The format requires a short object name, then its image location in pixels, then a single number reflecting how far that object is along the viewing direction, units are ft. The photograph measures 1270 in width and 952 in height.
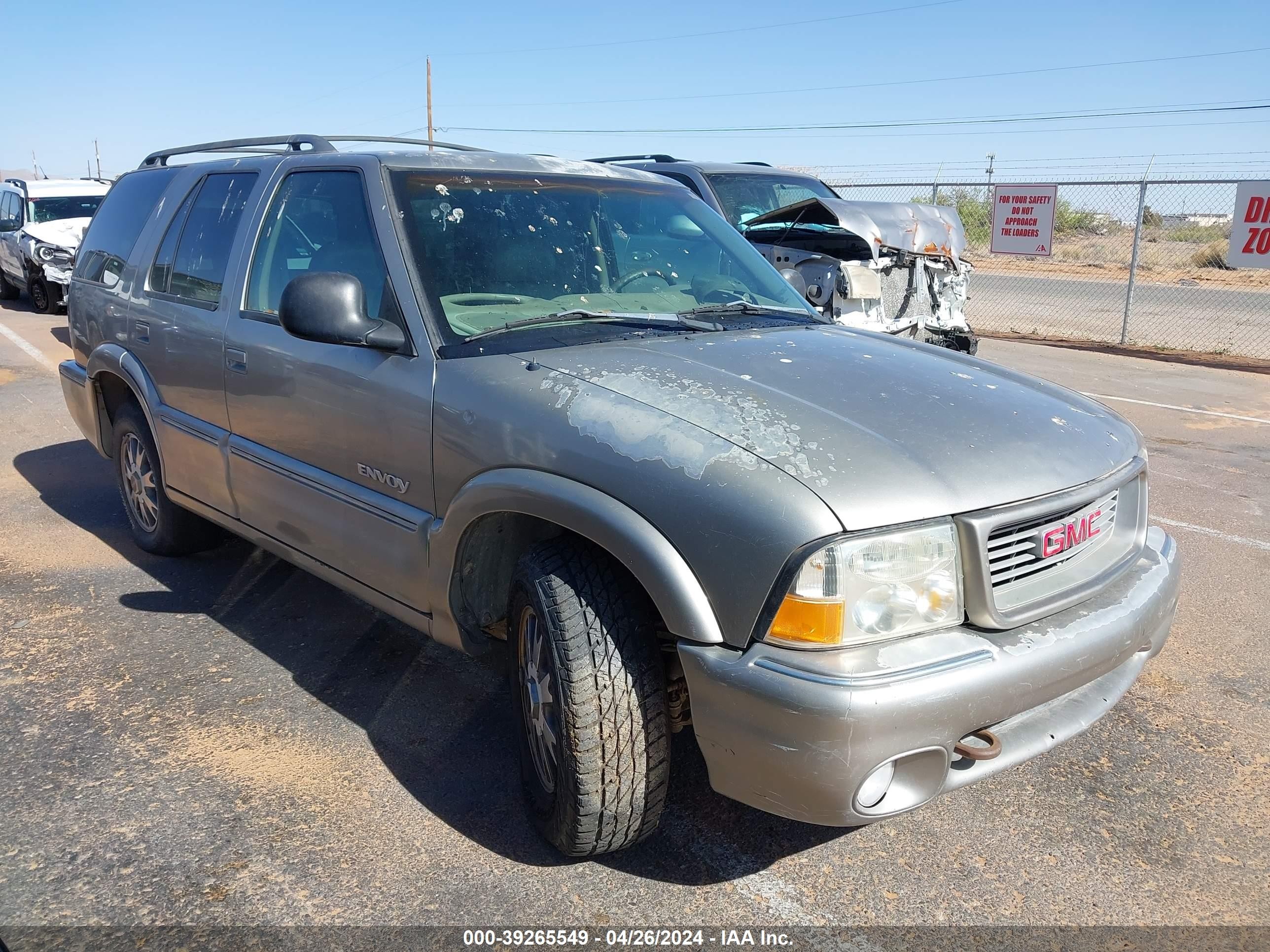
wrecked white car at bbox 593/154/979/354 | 27.25
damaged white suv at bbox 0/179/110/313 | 49.90
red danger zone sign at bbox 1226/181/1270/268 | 38.45
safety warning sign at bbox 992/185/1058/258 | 45.57
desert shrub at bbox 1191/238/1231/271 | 96.43
